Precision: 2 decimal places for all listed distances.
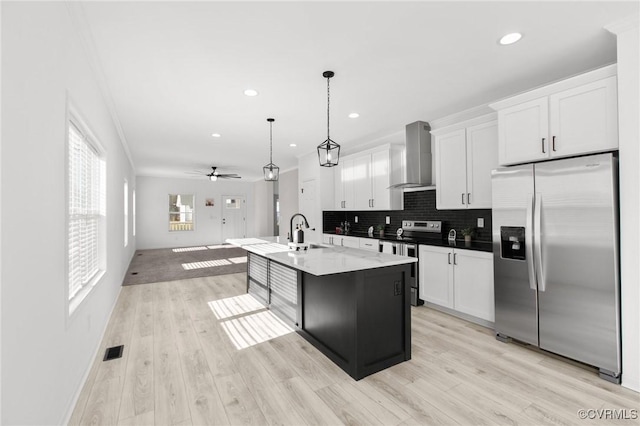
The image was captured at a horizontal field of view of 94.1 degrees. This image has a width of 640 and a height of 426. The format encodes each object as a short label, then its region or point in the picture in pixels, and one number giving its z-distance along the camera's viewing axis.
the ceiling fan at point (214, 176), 8.31
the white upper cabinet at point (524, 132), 2.75
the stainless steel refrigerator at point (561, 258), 2.31
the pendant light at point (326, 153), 3.08
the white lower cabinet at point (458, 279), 3.35
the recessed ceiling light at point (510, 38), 2.32
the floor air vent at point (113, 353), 2.73
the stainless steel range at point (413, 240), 4.21
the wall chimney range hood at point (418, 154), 4.45
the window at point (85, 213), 2.36
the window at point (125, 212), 6.01
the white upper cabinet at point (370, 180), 5.03
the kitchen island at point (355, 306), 2.38
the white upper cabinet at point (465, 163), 3.61
